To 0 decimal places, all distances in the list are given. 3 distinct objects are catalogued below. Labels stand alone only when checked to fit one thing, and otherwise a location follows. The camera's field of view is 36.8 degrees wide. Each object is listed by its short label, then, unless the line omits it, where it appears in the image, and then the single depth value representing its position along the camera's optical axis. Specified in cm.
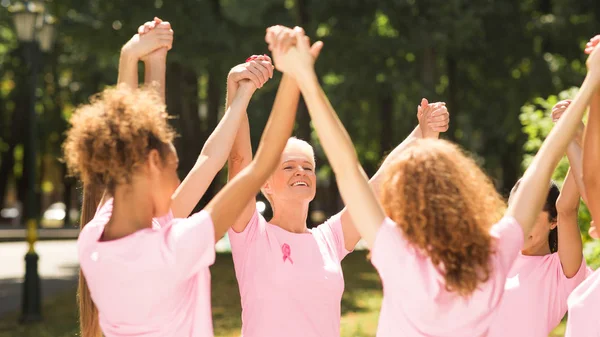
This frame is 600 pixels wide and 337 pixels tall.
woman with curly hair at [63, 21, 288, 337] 293
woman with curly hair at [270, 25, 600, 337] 286
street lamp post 1384
